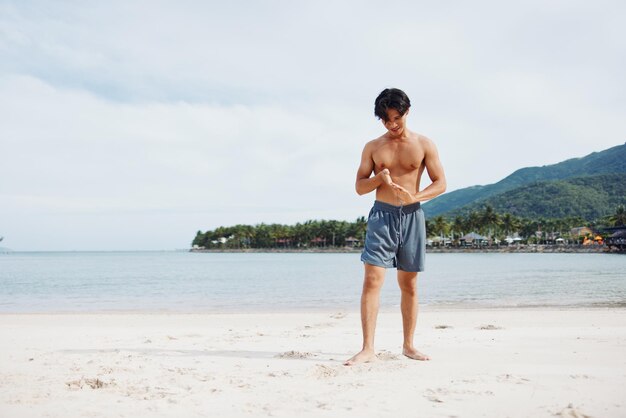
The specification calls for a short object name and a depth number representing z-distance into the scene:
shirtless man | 4.64
